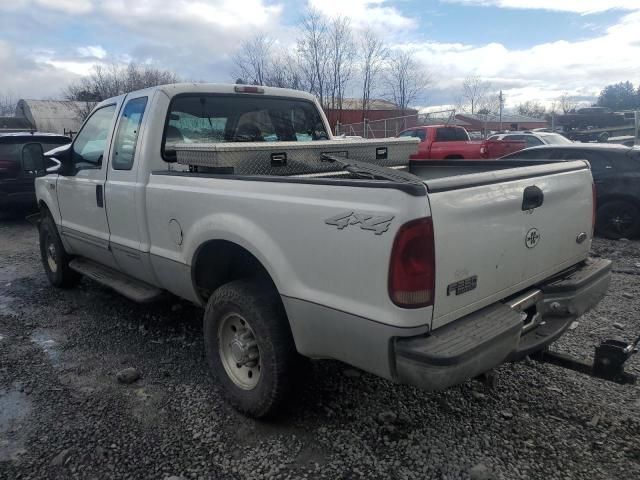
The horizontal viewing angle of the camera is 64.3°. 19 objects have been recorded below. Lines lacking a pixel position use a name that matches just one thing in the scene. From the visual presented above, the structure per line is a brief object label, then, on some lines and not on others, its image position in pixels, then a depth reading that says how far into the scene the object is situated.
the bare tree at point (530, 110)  66.66
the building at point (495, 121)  47.58
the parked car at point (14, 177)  9.60
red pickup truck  14.17
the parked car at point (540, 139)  15.27
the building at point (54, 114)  41.91
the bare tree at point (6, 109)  64.22
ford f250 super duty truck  2.18
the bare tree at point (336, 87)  31.05
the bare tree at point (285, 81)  31.20
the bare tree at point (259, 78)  31.52
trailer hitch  2.57
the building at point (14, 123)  29.79
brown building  27.98
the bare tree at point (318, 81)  30.86
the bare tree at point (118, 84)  43.72
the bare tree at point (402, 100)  34.56
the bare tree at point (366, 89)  32.78
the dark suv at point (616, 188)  7.66
